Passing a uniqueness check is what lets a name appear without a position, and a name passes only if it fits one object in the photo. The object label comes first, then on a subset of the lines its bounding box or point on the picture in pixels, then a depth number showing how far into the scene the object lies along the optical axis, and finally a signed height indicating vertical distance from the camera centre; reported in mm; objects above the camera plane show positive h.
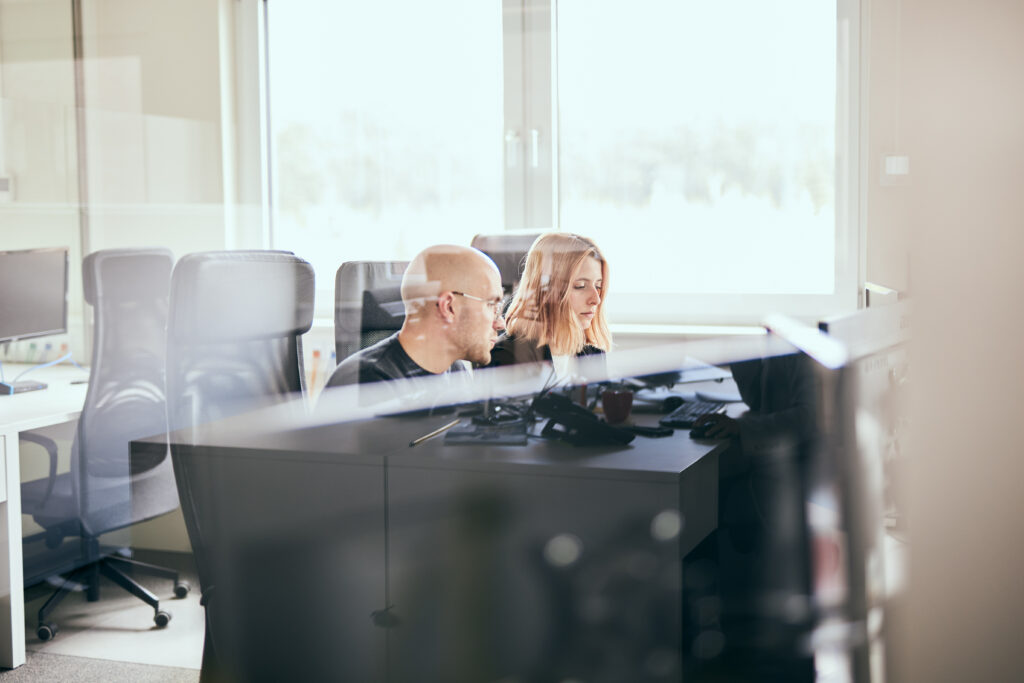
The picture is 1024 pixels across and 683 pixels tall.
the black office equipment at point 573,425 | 1751 -305
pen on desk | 1844 -331
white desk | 2537 -584
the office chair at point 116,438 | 2270 -462
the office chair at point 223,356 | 2033 -192
